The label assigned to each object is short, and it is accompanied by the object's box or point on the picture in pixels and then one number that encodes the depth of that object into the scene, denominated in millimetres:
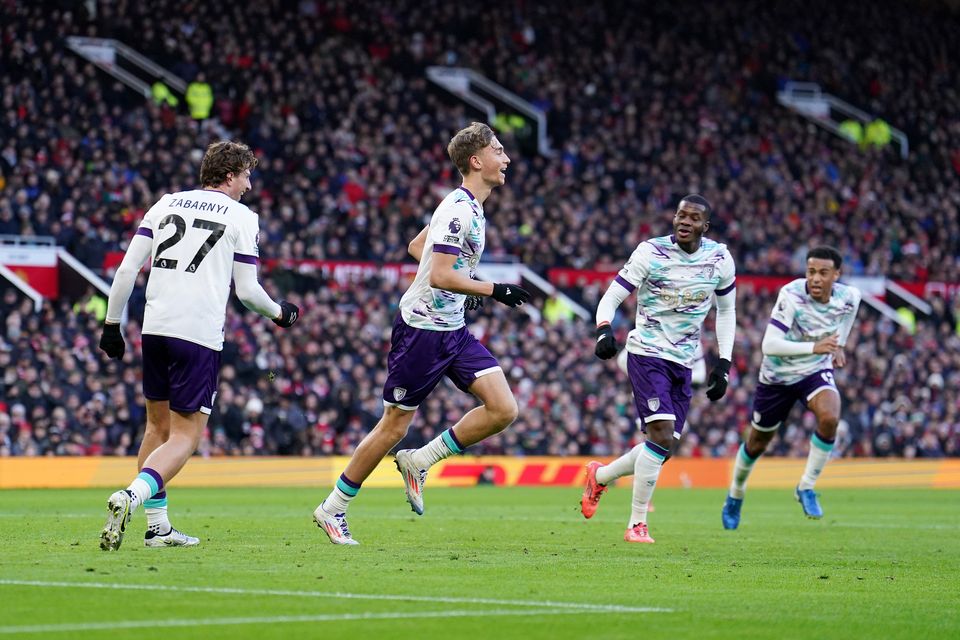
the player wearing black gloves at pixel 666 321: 24422
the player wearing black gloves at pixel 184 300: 19500
